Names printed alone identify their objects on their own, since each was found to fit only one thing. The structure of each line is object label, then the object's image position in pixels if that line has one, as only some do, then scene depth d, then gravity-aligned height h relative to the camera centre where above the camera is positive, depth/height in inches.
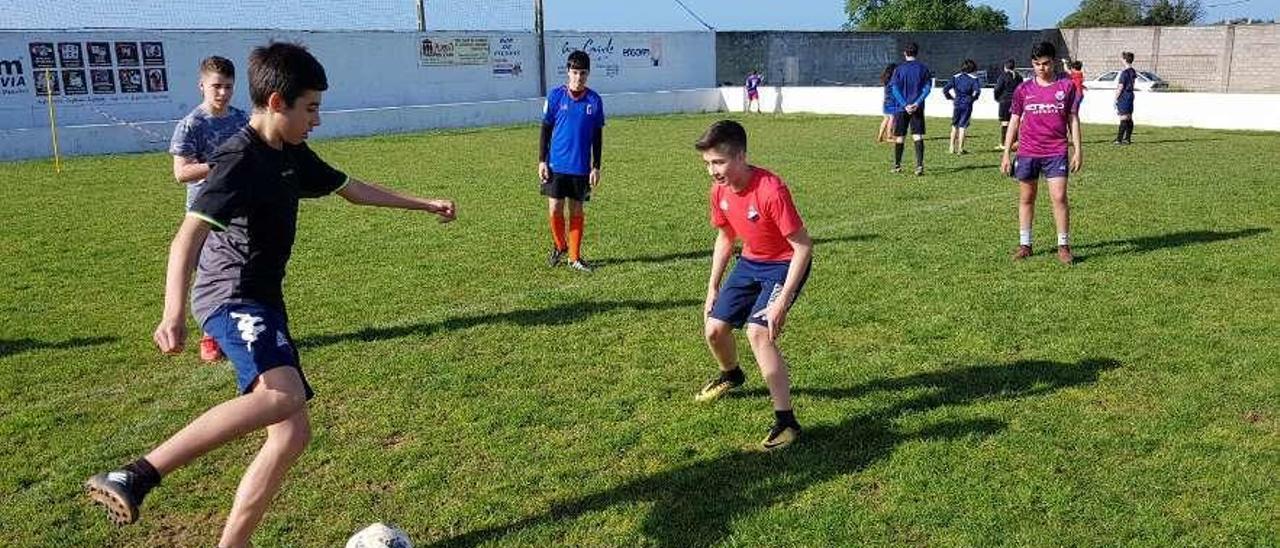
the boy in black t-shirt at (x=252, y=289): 124.6 -26.8
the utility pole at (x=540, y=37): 1249.4 +51.9
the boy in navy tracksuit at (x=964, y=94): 709.9 -17.1
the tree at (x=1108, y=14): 2849.4 +147.6
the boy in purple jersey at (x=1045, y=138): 351.6 -24.4
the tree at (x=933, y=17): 2645.2 +144.2
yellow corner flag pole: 701.9 -28.0
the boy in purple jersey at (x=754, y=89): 1250.6 -17.8
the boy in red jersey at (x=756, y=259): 176.9 -34.0
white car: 1514.0 -23.3
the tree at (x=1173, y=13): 2861.7 +146.6
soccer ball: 142.2 -63.5
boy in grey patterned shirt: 244.7 -9.5
